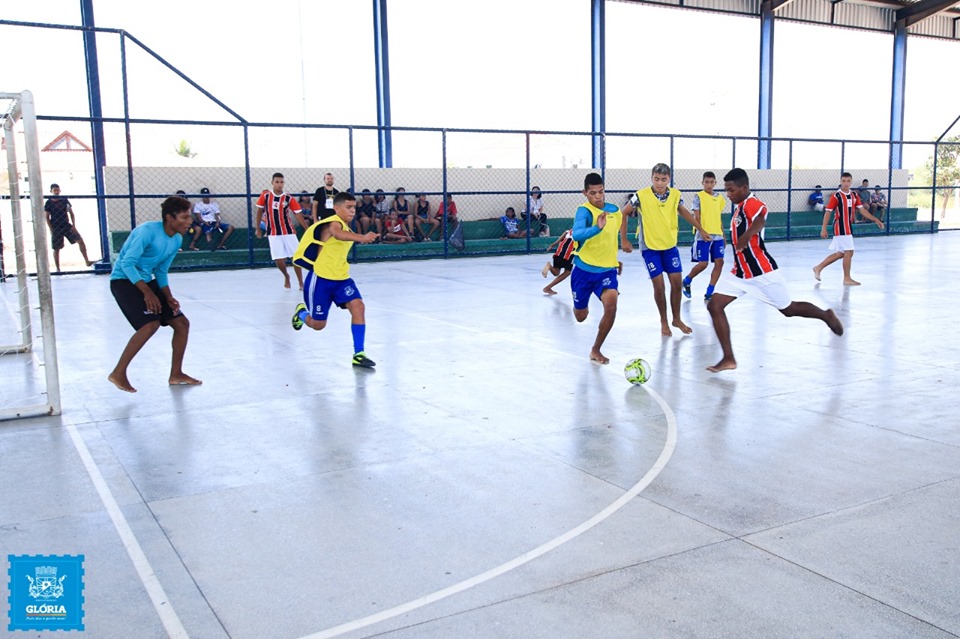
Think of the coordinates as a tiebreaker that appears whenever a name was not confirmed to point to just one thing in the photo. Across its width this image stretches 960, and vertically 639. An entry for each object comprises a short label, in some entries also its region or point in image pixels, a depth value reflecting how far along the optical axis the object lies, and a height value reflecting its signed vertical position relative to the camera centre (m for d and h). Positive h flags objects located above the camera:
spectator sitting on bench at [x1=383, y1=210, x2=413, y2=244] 20.44 -0.50
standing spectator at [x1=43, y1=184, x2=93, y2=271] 16.86 -0.14
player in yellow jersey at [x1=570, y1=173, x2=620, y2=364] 7.98 -0.45
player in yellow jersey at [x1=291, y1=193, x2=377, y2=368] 8.11 -0.51
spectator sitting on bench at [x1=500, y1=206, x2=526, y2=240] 22.19 -0.48
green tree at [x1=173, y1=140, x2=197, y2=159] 36.86 +2.82
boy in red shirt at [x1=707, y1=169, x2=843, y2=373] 7.52 -0.56
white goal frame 6.07 -0.41
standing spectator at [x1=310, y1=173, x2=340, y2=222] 11.51 +0.15
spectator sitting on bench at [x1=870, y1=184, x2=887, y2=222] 27.34 -0.01
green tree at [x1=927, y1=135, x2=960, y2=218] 34.54 +1.56
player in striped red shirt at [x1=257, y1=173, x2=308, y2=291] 14.14 -0.24
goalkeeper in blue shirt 6.70 -0.55
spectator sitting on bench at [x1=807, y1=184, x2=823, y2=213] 28.16 +0.08
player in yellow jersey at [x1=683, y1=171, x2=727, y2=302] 11.04 -0.38
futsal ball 7.00 -1.33
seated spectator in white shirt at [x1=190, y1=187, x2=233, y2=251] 18.59 -0.17
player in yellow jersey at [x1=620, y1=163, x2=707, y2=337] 9.53 -0.31
